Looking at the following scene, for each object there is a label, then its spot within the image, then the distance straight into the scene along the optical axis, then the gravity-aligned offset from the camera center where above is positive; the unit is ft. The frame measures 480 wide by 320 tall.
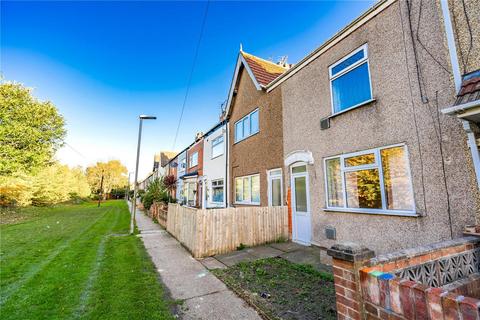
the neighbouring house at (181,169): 80.44 +10.45
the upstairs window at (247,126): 37.24 +12.42
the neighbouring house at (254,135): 31.37 +9.94
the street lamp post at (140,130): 38.75 +11.45
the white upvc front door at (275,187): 30.25 +1.30
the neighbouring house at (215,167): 47.70 +6.79
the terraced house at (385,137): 14.01 +4.65
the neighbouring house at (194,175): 62.28 +6.32
